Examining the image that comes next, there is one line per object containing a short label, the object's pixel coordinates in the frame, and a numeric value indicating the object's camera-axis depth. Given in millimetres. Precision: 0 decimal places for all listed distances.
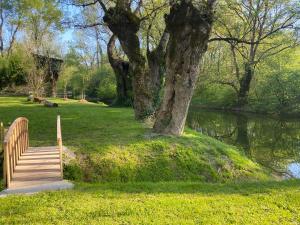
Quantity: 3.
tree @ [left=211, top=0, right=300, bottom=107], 26125
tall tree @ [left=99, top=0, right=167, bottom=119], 15070
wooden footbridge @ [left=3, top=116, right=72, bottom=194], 7256
